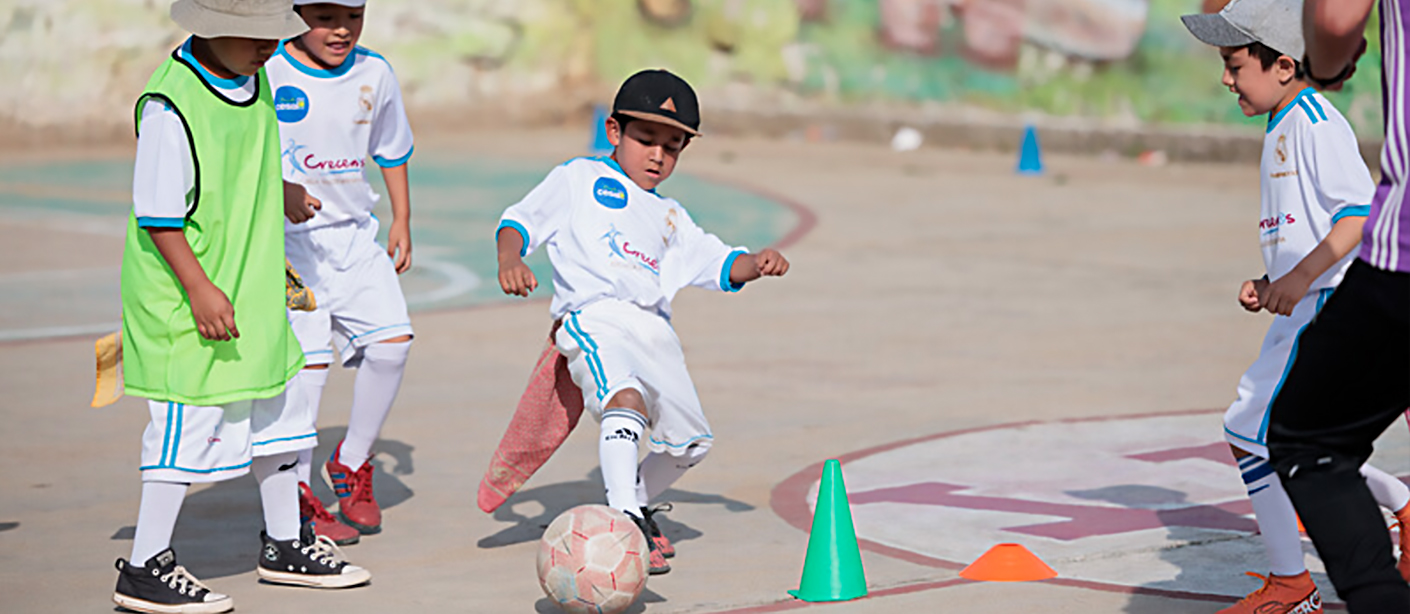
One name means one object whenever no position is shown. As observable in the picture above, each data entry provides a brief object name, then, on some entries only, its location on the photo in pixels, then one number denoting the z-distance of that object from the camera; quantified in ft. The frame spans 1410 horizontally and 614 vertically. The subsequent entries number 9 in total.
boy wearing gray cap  35.37
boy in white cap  44.75
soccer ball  35.78
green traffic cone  37.52
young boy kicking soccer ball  40.42
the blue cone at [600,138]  153.58
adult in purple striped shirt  27.53
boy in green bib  36.42
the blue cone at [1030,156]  137.90
